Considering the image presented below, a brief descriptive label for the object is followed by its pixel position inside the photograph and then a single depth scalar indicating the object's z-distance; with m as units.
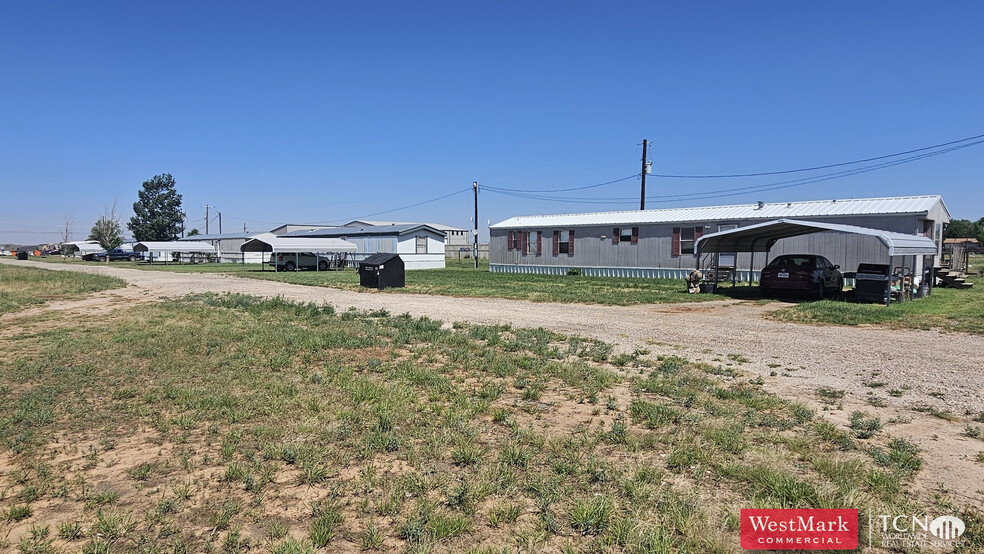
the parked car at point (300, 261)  37.97
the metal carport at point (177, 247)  53.55
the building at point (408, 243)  37.72
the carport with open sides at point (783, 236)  15.01
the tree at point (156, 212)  83.25
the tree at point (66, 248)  71.75
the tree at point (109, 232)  70.68
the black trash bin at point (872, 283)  14.84
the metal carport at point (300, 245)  35.94
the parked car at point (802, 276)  16.47
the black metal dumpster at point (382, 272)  20.41
